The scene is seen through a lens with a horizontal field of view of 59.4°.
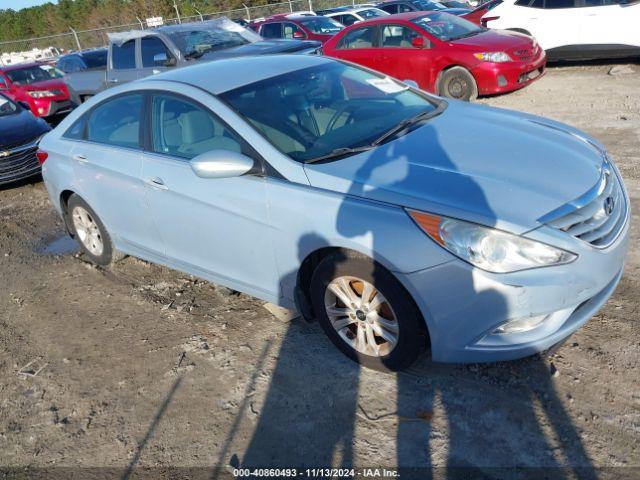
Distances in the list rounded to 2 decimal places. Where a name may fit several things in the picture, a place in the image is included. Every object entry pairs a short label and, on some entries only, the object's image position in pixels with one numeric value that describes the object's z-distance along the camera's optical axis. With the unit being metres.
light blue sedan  2.64
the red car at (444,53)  8.92
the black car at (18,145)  7.75
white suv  9.90
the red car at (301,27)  14.91
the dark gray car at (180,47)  9.27
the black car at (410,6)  18.53
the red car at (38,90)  12.30
